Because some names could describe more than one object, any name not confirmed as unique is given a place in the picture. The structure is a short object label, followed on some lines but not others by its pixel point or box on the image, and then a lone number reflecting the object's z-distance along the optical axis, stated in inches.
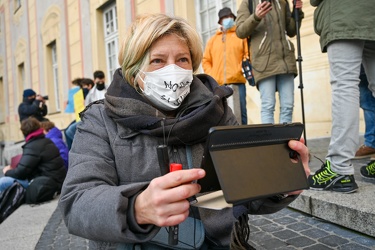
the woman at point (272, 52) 141.0
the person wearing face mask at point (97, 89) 233.4
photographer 299.7
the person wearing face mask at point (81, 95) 247.9
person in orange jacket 175.8
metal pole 125.6
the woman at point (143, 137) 38.1
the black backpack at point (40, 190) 164.7
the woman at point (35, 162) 173.0
